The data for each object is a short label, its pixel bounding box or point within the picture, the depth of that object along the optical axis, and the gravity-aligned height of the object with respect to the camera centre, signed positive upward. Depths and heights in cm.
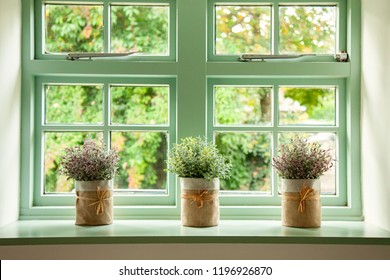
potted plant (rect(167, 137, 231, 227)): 258 -13
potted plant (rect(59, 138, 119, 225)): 263 -13
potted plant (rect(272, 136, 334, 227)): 259 -15
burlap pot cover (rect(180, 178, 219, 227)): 257 -23
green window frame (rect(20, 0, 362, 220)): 282 +35
